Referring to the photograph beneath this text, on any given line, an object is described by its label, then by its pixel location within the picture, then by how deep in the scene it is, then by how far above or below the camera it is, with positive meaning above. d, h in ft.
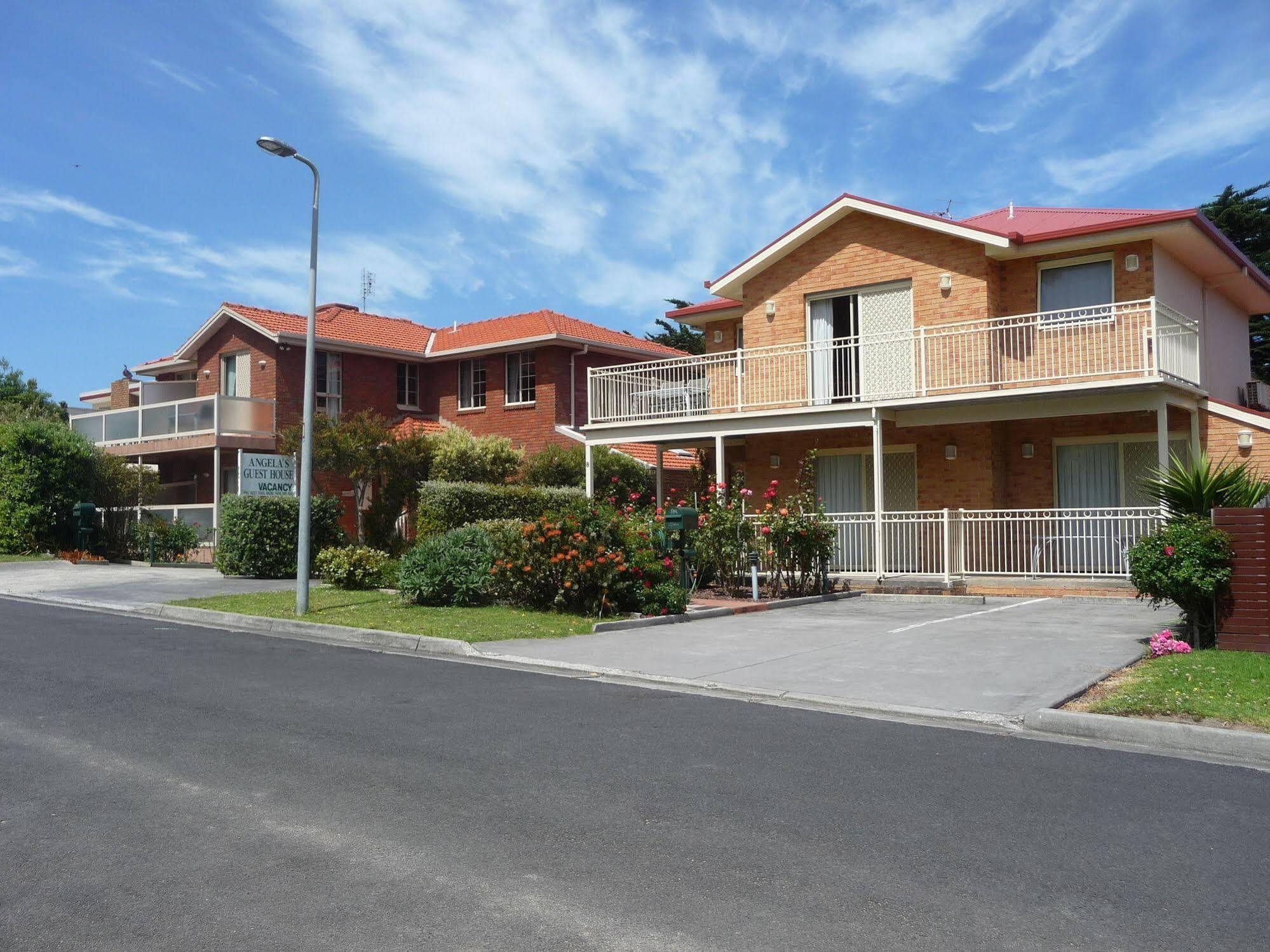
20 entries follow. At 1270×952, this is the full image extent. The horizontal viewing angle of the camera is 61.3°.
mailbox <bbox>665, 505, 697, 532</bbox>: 51.70 +0.29
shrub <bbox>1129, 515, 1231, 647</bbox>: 33.42 -1.41
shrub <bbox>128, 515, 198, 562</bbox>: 86.02 -1.00
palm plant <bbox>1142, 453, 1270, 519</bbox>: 35.70 +1.21
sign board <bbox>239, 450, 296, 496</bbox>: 65.92 +3.19
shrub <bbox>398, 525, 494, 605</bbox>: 49.83 -2.21
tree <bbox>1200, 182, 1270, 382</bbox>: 108.88 +30.37
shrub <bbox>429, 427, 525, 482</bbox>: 79.77 +5.14
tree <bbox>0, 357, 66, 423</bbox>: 146.51 +23.75
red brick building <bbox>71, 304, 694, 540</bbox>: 93.50 +12.97
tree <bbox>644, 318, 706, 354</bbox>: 155.33 +27.31
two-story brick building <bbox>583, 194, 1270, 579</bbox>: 59.62 +9.01
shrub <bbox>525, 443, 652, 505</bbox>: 85.20 +4.31
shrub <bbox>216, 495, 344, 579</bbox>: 68.44 -0.60
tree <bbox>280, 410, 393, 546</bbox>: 74.28 +5.64
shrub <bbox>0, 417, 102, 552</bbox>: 86.02 +3.33
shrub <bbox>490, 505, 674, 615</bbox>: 45.70 -1.71
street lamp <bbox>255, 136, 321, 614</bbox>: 47.42 +3.17
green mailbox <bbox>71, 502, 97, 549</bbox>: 85.61 +0.39
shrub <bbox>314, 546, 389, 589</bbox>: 57.93 -2.23
